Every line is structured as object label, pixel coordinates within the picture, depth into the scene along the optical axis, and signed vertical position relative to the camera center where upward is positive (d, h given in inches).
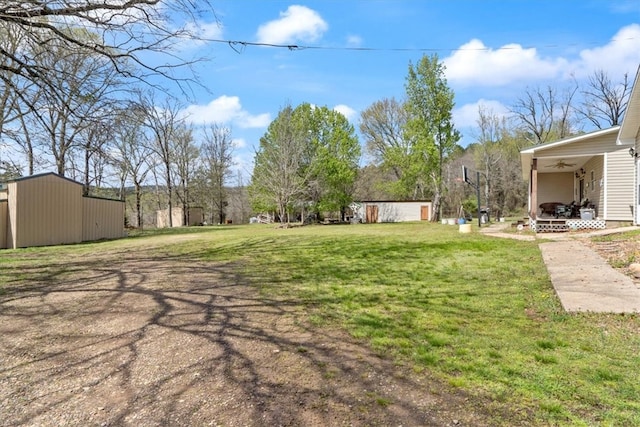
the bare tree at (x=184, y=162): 1217.3 +132.5
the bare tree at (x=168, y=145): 1123.9 +173.7
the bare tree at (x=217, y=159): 1326.3 +150.5
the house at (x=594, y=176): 468.8 +31.4
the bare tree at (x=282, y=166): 900.6 +85.7
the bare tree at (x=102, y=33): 221.7 +107.0
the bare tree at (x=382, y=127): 1290.6 +256.4
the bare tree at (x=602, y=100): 1058.9 +282.6
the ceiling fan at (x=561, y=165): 589.0 +57.7
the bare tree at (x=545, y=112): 1146.7 +267.4
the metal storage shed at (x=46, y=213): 461.1 -12.6
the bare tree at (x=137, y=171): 989.2 +89.3
